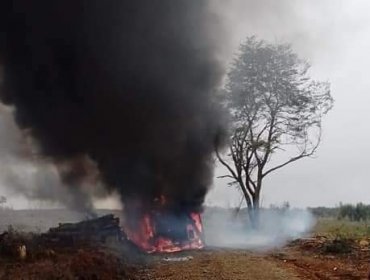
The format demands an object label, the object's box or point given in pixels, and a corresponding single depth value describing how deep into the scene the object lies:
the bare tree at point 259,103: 27.91
